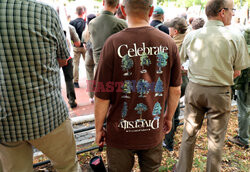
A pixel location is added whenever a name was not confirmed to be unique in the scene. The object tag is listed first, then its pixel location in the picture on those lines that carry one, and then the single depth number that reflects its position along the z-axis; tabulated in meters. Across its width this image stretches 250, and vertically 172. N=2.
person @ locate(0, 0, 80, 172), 1.52
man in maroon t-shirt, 1.56
